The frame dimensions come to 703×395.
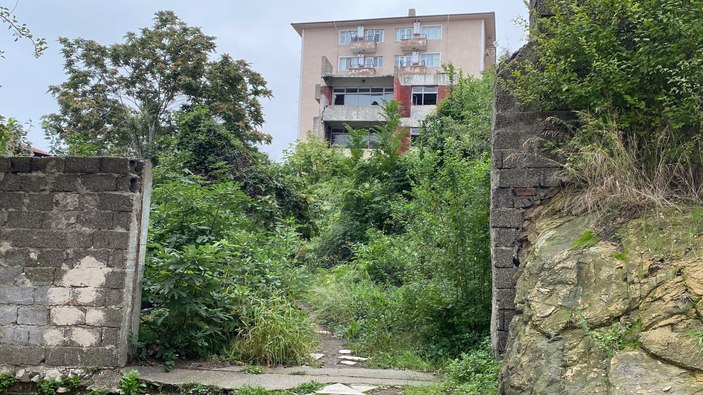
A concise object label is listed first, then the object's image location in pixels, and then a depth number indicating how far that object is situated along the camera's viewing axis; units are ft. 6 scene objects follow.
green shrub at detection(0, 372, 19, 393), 16.21
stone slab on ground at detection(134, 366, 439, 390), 16.07
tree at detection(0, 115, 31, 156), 22.03
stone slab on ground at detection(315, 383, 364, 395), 15.31
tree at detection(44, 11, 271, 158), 66.39
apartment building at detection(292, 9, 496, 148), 91.30
